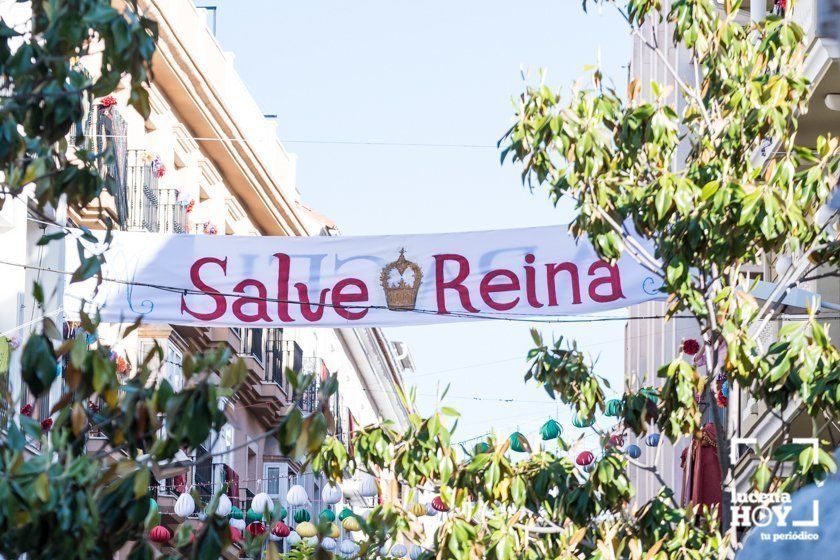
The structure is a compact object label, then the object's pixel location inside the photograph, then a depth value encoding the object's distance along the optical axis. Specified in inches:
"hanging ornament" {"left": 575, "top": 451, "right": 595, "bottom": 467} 772.0
